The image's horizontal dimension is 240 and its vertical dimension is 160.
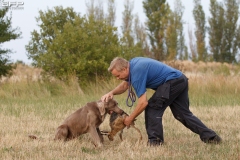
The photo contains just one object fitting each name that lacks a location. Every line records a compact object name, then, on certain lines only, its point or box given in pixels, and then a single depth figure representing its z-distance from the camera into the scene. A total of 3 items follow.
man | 7.95
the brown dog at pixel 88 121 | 8.41
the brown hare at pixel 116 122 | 8.50
